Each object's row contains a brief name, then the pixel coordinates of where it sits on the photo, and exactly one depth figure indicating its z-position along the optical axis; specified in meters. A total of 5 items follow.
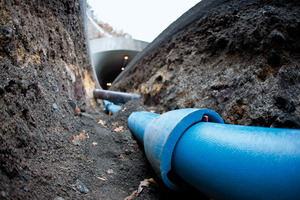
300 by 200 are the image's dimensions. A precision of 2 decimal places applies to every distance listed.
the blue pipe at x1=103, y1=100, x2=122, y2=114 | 4.39
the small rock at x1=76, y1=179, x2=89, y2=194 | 1.12
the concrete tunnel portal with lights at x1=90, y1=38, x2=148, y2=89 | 11.16
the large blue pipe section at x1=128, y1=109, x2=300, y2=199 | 0.59
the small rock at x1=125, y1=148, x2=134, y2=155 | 1.80
